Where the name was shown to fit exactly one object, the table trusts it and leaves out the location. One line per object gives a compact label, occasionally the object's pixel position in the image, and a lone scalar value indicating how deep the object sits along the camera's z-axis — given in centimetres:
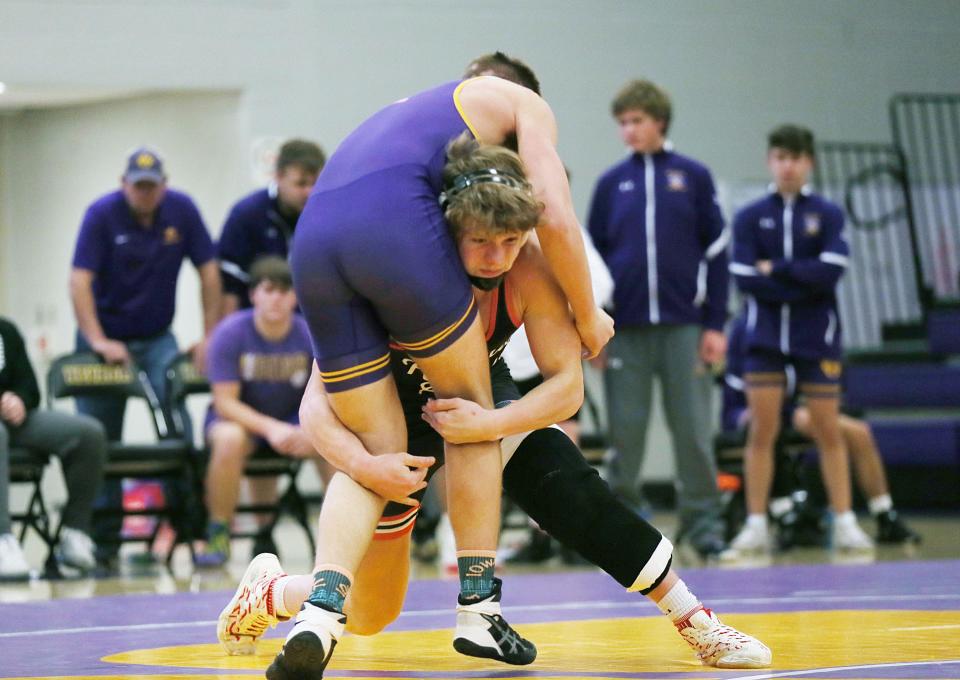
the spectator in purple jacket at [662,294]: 1386
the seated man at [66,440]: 1320
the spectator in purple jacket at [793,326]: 1458
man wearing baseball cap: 1477
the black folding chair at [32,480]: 1336
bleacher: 2017
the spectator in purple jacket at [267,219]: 1452
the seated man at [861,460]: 1521
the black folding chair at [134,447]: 1409
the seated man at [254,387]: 1379
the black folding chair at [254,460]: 1412
